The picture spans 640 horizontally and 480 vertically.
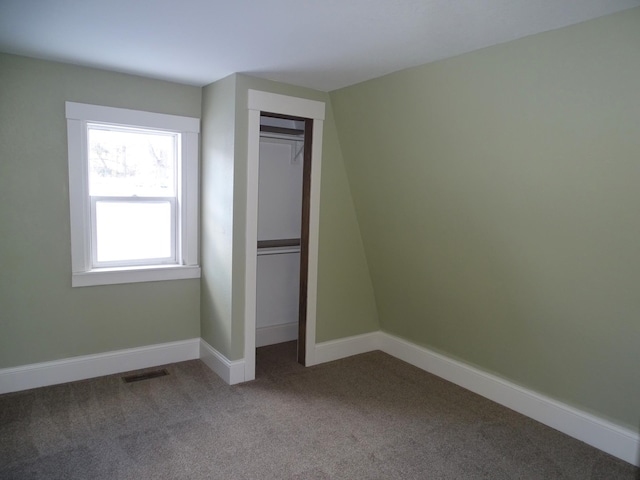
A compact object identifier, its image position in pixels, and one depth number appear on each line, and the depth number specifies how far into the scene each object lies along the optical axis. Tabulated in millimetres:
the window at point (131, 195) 3303
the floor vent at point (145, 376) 3441
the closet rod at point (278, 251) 4246
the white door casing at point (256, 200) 3309
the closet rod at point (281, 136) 4062
